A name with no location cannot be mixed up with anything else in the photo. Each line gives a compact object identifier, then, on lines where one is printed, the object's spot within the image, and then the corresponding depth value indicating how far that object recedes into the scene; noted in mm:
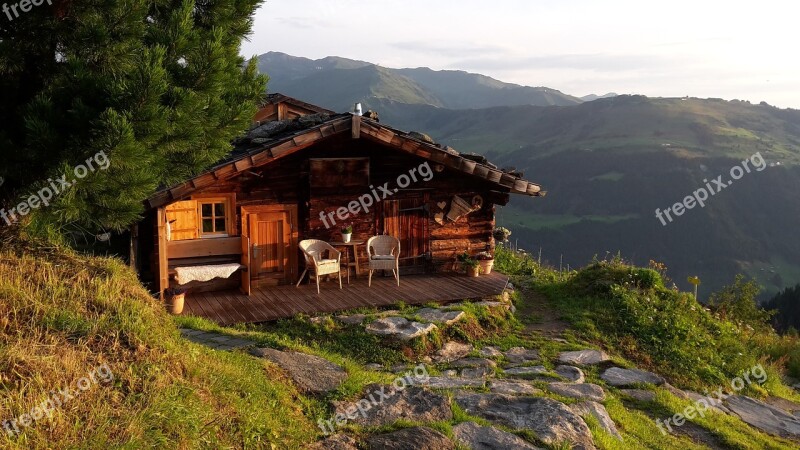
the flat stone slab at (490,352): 9758
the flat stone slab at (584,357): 9532
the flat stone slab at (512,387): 7324
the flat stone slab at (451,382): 7459
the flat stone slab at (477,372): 8547
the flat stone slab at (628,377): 8859
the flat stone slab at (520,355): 9586
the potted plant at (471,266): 13758
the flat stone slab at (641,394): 8234
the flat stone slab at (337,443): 4832
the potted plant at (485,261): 14117
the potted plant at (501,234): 15176
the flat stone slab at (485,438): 5320
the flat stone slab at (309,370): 6055
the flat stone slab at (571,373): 8625
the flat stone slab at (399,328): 9650
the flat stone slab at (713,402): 8648
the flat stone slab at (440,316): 10414
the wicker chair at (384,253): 12453
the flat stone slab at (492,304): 11664
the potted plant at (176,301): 10250
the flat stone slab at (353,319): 10156
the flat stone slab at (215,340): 7508
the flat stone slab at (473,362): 9102
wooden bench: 11516
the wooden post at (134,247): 10805
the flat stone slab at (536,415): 5797
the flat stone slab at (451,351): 9523
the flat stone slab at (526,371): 8609
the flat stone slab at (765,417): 8367
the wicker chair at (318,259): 11789
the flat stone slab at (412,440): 4996
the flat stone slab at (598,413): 6449
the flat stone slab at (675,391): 8784
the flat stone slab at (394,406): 5582
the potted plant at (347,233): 12727
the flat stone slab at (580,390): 7602
